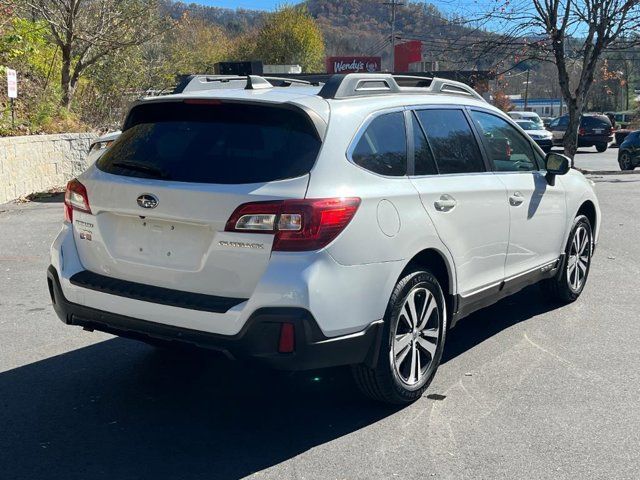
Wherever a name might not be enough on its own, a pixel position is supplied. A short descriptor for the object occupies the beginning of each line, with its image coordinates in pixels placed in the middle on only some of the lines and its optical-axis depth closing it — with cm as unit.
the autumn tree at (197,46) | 2628
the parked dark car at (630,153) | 2258
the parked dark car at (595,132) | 3372
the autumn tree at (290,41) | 6203
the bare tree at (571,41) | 2112
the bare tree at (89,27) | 1748
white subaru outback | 354
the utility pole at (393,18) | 5879
